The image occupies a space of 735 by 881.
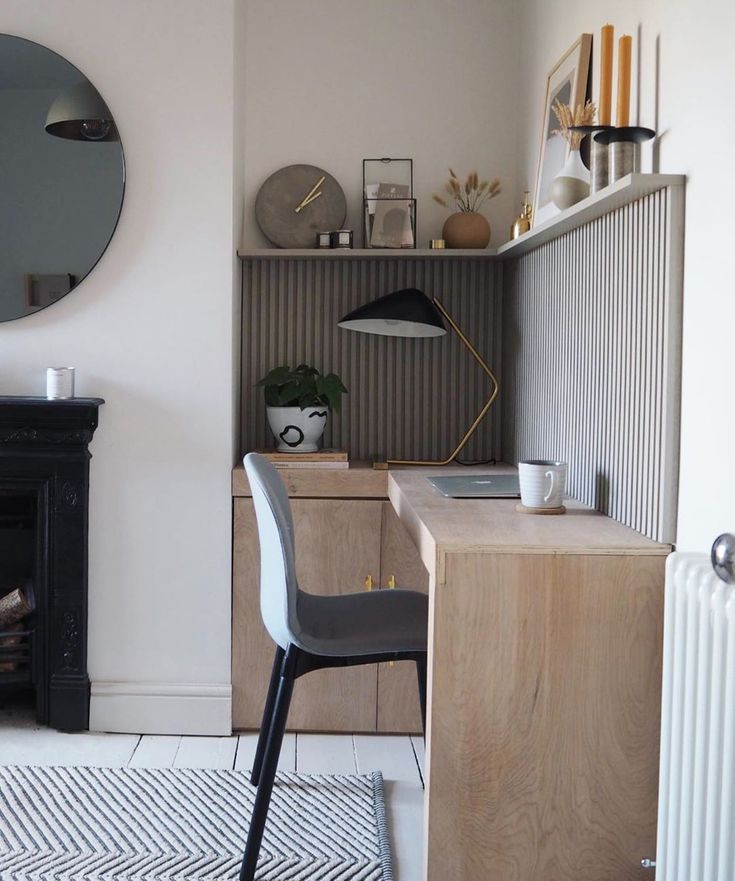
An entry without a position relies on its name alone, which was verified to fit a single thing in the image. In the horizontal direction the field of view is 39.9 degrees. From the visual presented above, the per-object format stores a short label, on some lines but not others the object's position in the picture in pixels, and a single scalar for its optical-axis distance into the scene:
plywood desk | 1.87
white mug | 2.24
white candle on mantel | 2.94
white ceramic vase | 2.29
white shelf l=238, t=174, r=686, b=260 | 1.92
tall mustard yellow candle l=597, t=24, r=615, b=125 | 2.26
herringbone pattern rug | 2.26
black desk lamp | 3.08
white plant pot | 3.14
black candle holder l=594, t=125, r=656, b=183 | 2.05
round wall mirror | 3.01
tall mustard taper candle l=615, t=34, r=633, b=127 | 2.18
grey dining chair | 2.17
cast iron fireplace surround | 2.98
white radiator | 1.46
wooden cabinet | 3.05
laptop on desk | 2.48
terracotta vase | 3.28
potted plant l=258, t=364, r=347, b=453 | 3.13
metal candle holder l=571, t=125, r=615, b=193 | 2.12
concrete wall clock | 3.35
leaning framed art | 2.51
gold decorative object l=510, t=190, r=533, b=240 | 2.94
